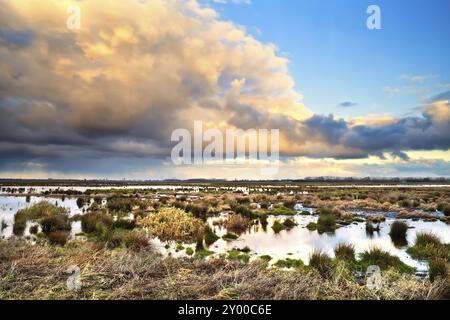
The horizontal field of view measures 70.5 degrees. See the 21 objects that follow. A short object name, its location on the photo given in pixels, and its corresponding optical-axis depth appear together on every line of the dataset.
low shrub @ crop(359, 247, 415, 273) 11.21
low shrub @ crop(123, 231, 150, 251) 14.27
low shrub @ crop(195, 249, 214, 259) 13.49
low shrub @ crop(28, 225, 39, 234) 18.54
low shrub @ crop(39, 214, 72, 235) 19.45
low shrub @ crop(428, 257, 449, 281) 9.51
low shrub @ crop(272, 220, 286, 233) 20.81
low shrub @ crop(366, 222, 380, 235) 20.42
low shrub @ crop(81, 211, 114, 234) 19.42
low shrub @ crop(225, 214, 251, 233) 21.52
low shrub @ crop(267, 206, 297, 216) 30.20
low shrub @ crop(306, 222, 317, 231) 21.44
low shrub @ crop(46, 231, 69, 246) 15.00
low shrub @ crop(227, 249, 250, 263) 12.81
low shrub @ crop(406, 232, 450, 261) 12.31
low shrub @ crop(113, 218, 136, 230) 20.28
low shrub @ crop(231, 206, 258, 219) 26.88
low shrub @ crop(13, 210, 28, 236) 18.81
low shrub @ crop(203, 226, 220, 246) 16.93
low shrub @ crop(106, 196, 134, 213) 31.24
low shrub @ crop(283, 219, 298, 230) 22.39
